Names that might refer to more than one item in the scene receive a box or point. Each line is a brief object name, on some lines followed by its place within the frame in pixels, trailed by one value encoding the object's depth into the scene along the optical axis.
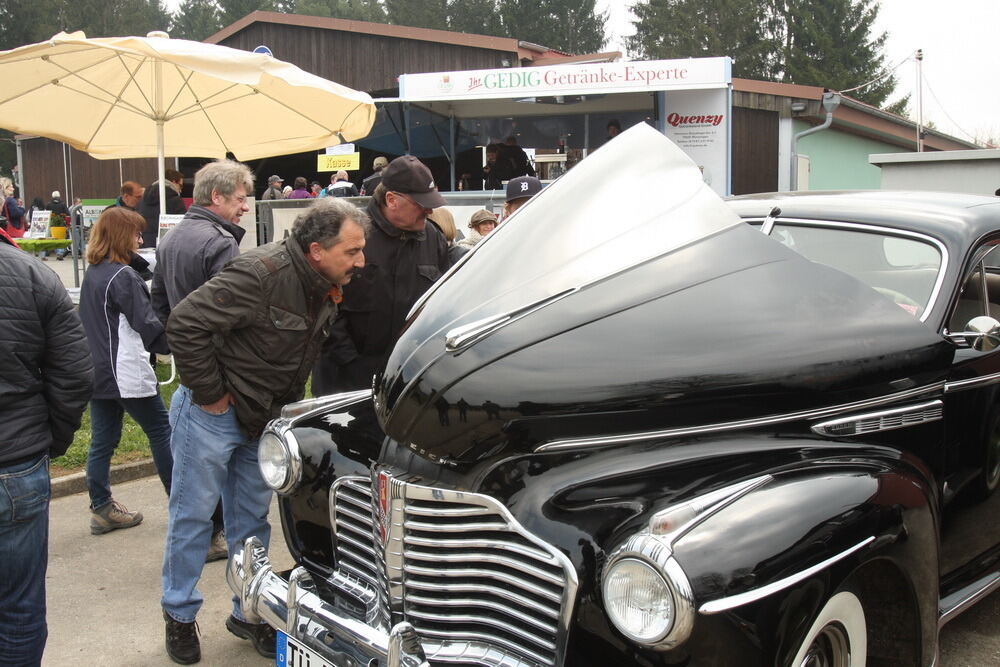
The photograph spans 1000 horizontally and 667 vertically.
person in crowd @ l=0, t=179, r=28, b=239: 21.48
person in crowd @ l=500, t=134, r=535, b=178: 14.74
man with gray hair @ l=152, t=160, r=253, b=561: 4.28
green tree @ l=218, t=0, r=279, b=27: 71.38
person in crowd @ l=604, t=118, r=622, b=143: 14.85
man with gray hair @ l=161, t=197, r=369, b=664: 3.39
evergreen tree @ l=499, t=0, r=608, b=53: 63.75
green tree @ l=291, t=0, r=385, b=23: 69.19
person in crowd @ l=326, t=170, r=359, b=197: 12.91
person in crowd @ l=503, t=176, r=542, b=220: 6.06
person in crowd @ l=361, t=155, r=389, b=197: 7.15
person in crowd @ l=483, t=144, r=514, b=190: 14.62
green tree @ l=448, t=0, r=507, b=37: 65.38
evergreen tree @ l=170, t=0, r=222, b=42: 71.94
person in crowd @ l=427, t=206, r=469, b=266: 5.16
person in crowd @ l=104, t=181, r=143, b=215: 9.20
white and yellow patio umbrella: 6.91
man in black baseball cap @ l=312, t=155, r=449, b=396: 4.25
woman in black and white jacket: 4.72
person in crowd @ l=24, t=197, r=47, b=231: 28.48
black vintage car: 2.21
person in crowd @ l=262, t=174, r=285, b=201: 15.34
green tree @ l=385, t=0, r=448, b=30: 66.06
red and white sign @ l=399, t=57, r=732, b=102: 13.19
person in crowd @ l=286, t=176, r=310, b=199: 14.11
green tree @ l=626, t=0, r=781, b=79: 55.53
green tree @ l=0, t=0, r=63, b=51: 56.06
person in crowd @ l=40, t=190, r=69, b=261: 24.17
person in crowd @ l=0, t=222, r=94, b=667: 2.85
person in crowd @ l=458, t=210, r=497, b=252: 6.35
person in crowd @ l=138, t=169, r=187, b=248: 9.52
